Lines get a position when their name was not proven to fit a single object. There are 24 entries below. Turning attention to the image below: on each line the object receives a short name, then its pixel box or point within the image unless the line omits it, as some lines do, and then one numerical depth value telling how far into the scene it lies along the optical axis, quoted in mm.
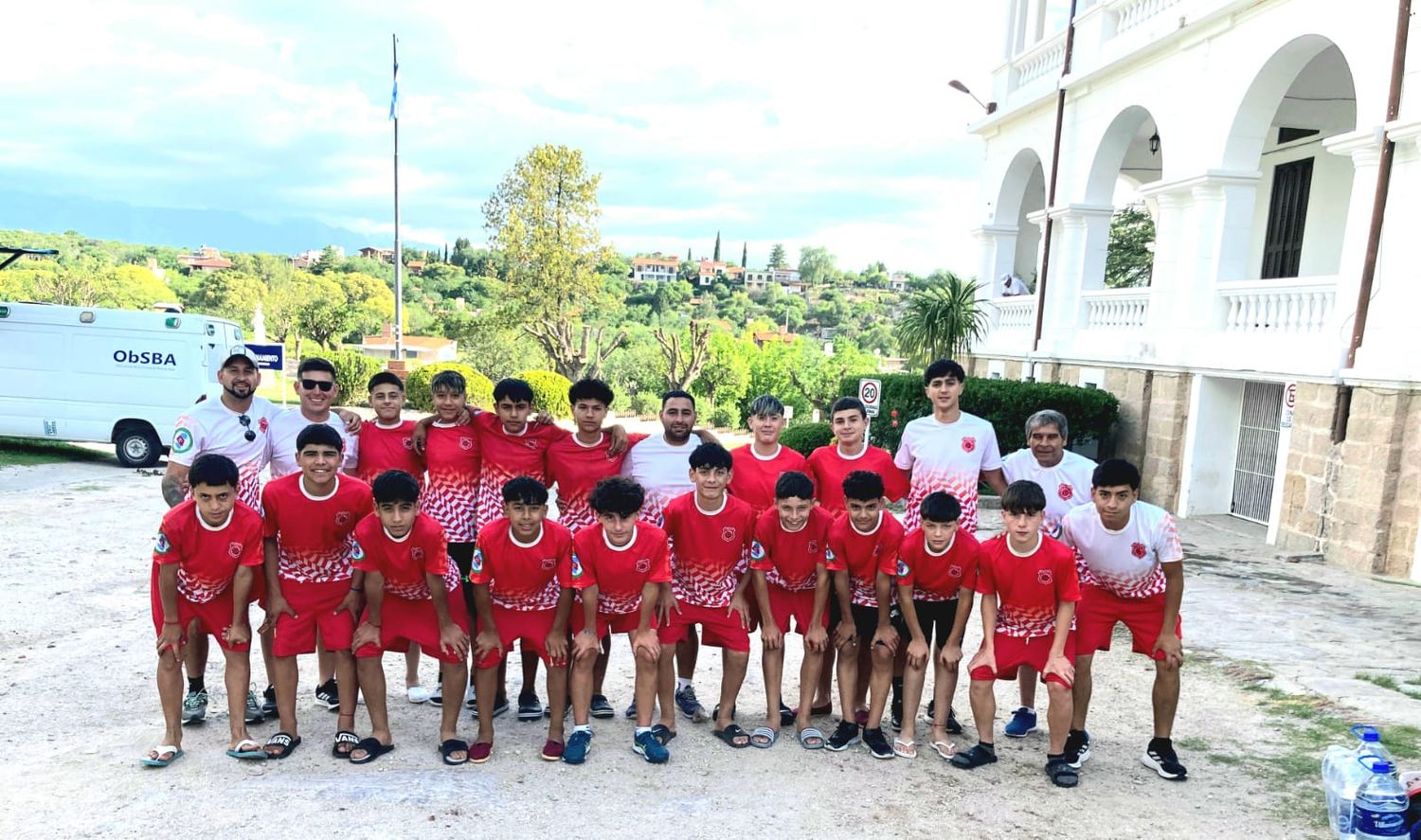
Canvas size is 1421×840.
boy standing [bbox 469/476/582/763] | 4305
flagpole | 26344
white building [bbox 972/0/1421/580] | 8984
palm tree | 16094
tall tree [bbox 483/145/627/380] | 30281
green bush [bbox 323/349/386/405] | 30953
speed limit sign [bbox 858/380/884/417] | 12086
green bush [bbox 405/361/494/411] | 27469
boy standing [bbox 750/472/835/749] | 4645
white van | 14180
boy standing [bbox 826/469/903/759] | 4512
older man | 4879
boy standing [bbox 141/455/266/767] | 4082
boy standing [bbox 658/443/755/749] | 4664
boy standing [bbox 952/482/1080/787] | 4273
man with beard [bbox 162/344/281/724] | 4621
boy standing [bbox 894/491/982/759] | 4457
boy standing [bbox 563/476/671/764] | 4352
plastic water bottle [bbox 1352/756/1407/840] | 3395
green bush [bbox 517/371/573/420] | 27094
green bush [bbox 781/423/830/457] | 16000
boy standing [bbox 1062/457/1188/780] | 4305
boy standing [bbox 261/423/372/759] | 4285
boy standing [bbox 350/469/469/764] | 4191
